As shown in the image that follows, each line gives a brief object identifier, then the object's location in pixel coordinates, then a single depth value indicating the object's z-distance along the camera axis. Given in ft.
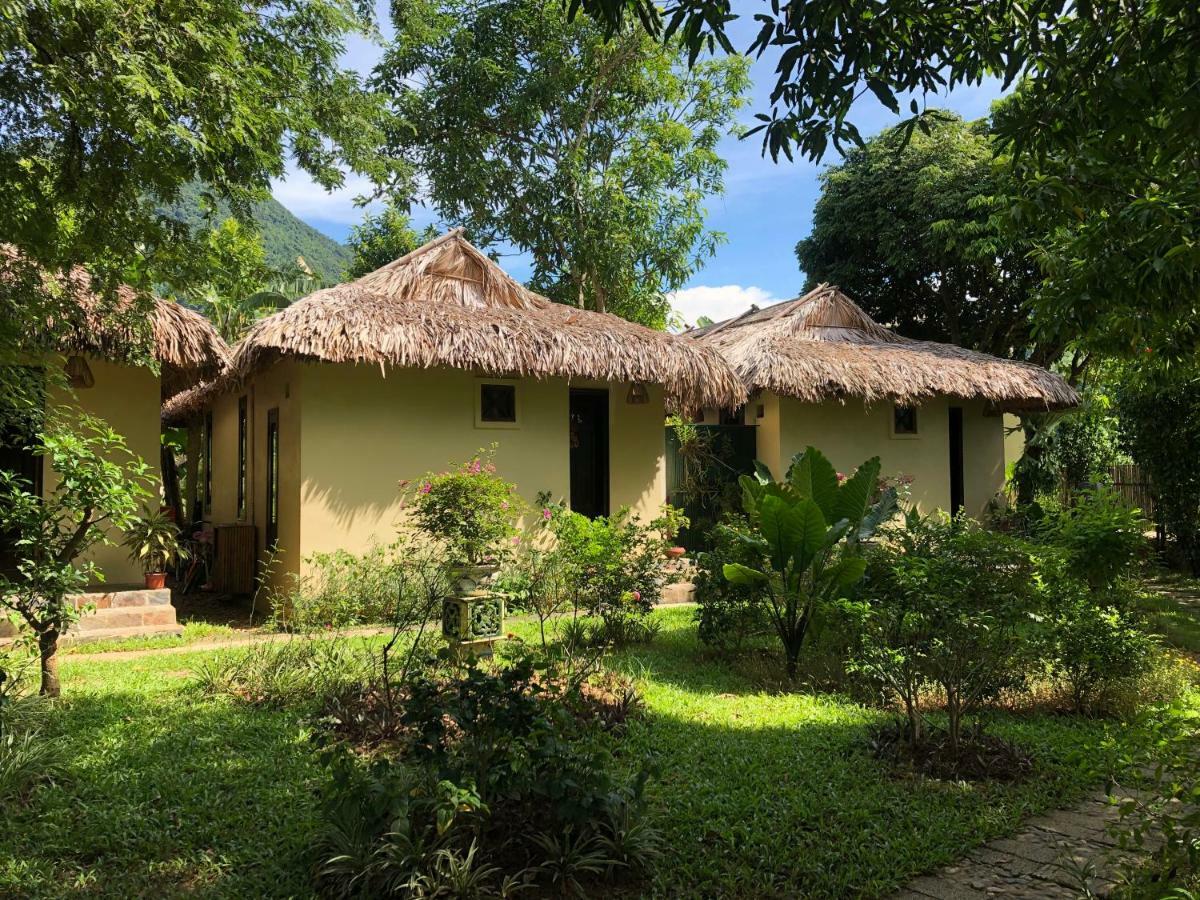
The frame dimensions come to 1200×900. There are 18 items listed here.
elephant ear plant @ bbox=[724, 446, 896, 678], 19.47
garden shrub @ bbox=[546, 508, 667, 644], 22.45
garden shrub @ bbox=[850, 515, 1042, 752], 14.14
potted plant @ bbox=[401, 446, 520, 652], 20.06
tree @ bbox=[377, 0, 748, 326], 59.36
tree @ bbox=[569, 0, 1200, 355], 9.93
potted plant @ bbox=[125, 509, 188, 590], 18.33
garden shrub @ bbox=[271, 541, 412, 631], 27.17
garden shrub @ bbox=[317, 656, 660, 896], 9.48
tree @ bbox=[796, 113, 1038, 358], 55.57
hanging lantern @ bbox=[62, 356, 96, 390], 27.07
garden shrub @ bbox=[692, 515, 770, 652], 21.14
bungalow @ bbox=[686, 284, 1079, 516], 38.88
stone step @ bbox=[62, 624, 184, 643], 24.22
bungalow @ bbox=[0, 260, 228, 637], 25.08
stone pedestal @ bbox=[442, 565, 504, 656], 19.33
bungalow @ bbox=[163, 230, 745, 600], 28.58
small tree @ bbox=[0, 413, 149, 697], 15.87
